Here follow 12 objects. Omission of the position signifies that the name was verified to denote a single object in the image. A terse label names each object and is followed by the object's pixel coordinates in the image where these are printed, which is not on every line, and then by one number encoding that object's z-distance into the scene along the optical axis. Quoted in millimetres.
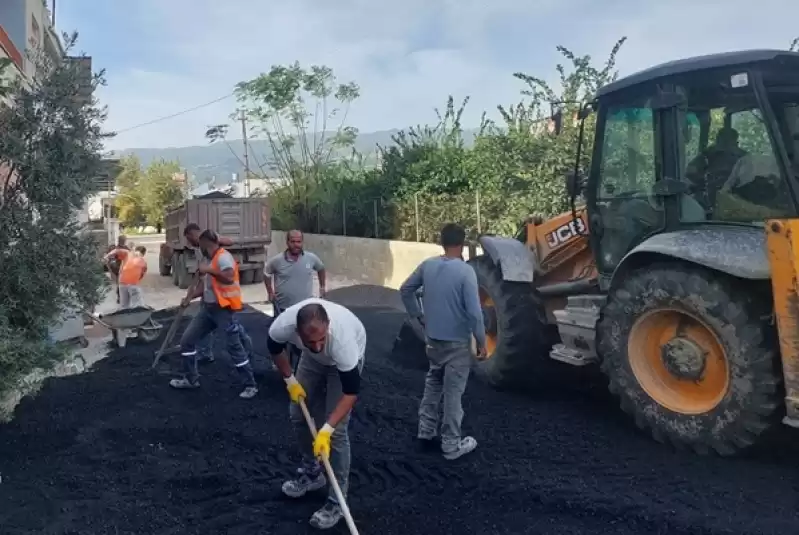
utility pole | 27200
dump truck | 17578
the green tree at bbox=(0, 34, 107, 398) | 5745
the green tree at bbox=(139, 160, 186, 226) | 52719
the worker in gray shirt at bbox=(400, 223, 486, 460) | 4977
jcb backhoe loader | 4359
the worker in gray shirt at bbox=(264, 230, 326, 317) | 6902
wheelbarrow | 9359
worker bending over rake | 3729
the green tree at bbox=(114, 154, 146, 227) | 55031
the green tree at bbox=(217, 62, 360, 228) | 25547
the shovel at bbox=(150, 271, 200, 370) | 7703
